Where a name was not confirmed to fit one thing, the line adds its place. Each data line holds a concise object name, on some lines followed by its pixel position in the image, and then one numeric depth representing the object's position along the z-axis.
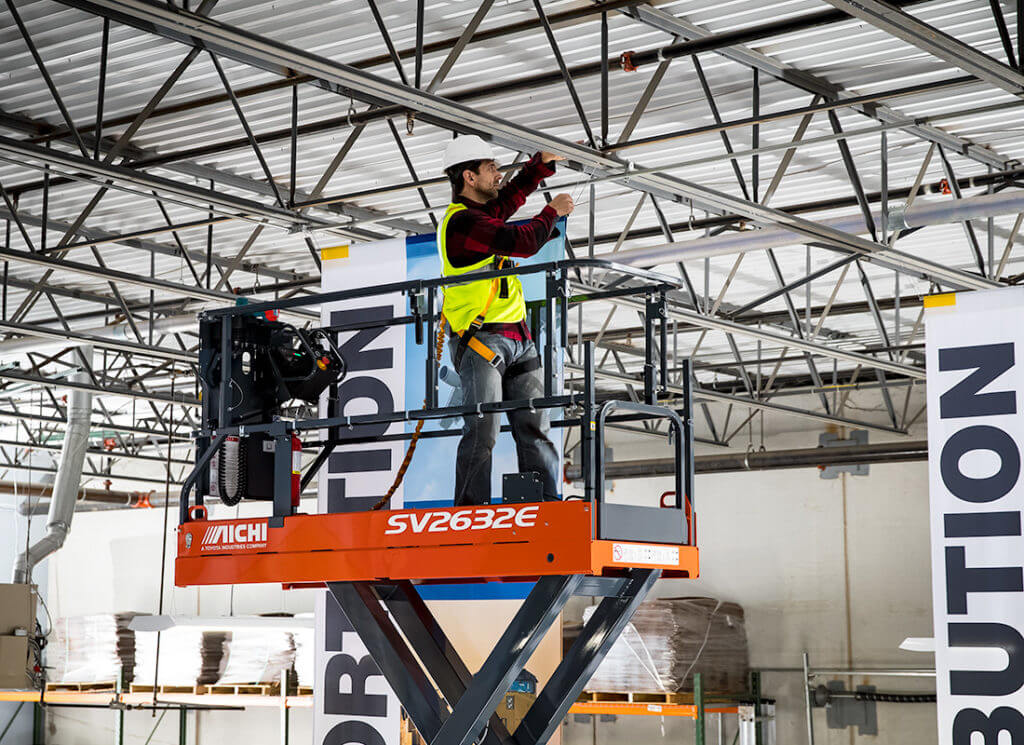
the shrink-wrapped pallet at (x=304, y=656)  20.06
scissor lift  5.87
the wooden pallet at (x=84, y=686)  21.47
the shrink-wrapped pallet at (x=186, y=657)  20.81
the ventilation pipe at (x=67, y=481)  21.27
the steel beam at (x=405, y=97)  7.91
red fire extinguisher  6.91
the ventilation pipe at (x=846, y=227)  11.90
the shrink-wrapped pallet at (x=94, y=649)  21.53
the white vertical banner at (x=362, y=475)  8.82
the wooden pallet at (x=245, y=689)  20.12
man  6.43
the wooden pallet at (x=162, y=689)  20.80
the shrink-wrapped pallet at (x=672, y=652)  19.20
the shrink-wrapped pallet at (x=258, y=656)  20.36
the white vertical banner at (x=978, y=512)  8.66
